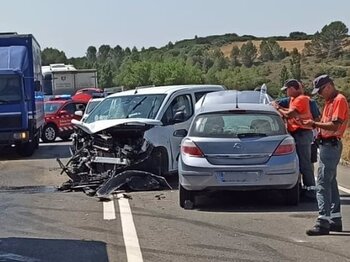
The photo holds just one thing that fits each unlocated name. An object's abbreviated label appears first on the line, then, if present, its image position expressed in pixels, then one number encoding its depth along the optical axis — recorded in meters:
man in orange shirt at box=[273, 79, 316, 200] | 11.41
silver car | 10.63
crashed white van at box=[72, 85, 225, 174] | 13.18
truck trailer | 50.41
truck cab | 21.02
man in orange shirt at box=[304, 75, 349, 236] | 8.74
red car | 28.28
